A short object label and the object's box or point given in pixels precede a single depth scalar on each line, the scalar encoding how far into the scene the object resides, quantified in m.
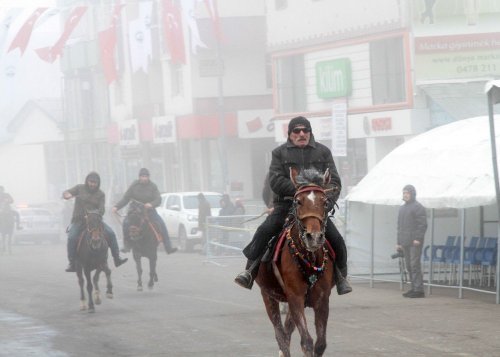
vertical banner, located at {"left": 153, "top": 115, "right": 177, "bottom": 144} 56.81
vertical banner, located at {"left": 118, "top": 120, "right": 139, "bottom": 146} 62.03
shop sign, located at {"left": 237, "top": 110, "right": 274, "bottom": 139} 53.09
